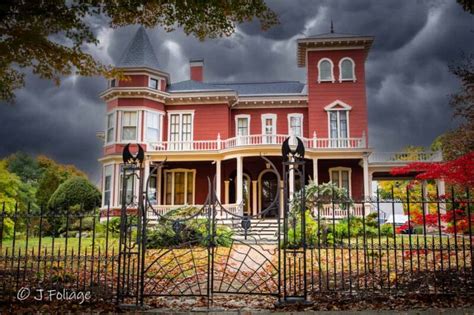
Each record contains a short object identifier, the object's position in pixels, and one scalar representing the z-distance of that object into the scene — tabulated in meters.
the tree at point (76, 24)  10.52
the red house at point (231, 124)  21.83
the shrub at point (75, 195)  23.06
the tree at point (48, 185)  33.16
